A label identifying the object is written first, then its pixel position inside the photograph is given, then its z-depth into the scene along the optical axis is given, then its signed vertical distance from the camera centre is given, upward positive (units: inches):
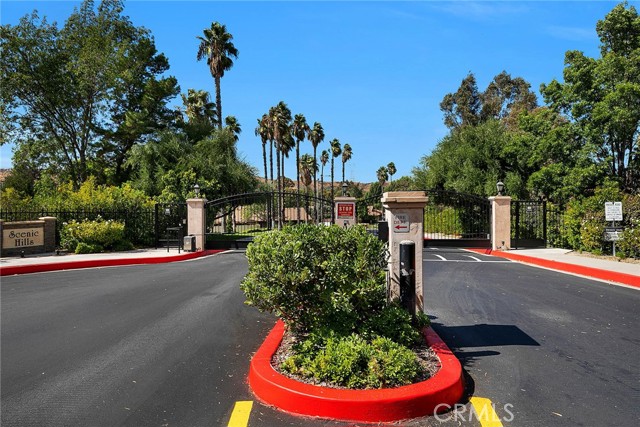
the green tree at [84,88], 1065.5 +325.5
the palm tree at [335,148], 3213.6 +465.7
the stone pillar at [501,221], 799.7 -16.3
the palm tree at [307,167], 3102.9 +322.1
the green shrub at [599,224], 573.0 -17.9
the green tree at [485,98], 1904.5 +495.9
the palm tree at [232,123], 2203.5 +442.3
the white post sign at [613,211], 568.7 +0.3
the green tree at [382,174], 3806.6 +325.9
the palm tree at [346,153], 3545.8 +469.9
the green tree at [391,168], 3821.4 +378.3
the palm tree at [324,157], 3518.7 +435.0
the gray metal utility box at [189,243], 780.6 -51.8
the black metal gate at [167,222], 866.1 -16.1
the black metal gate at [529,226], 816.7 -27.0
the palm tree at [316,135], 2701.8 +467.0
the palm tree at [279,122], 1964.8 +401.3
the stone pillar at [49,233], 725.9 -30.9
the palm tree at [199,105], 1840.6 +445.6
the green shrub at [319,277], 179.6 -26.0
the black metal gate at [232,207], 820.6 +7.3
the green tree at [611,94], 817.3 +229.7
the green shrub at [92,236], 740.0 -36.6
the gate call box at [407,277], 199.5 -29.1
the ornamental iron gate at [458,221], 832.3 -23.3
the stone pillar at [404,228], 211.5 -7.5
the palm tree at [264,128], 2134.1 +408.3
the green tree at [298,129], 2297.0 +432.3
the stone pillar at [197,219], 821.9 -10.3
